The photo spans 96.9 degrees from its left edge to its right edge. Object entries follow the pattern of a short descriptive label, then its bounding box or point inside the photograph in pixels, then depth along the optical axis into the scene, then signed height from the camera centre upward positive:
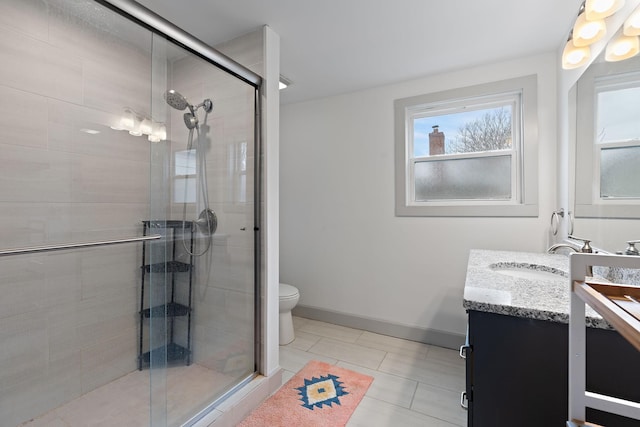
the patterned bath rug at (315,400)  1.55 -1.14
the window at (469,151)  2.12 +0.51
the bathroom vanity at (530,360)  0.76 -0.43
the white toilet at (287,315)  2.38 -0.89
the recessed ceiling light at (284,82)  2.47 +1.16
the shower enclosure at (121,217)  1.35 -0.03
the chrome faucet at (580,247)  1.36 -0.17
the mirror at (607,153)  1.07 +0.26
